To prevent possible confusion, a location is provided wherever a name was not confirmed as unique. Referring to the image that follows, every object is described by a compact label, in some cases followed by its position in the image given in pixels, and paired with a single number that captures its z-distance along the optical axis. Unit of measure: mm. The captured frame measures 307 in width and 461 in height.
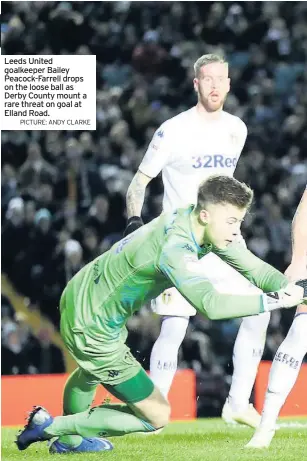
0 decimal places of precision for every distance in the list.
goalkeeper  13234
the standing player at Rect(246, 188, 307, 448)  15805
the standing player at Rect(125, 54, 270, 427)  18156
